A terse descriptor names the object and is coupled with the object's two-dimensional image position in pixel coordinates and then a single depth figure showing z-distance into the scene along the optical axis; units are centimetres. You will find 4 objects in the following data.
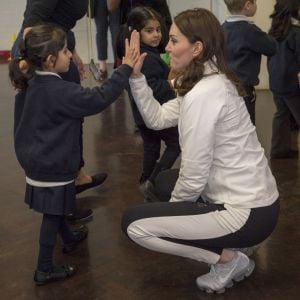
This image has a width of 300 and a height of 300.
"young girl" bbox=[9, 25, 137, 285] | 202
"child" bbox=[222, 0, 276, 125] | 316
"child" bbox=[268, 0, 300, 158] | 329
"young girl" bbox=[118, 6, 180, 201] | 276
